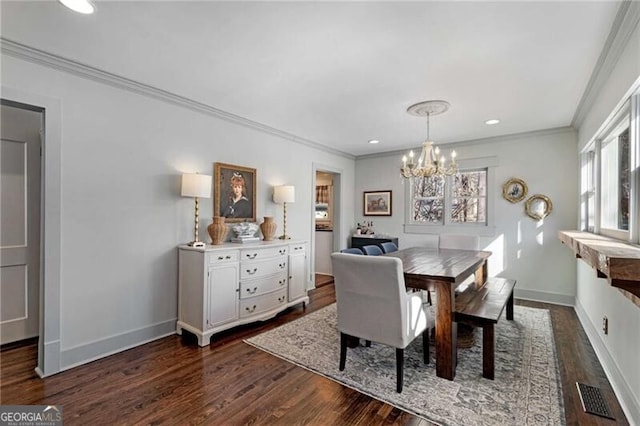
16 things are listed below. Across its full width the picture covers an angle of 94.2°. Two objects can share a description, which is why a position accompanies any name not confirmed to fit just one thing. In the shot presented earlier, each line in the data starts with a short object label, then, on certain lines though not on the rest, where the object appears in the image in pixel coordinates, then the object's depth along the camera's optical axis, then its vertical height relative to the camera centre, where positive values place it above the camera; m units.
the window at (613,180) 2.03 +0.29
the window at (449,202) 4.86 +0.18
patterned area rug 1.89 -1.27
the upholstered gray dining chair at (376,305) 2.09 -0.69
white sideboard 2.91 -0.79
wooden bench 2.26 -0.82
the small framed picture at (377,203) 5.73 +0.17
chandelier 3.19 +0.56
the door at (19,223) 2.90 -0.12
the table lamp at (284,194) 4.16 +0.24
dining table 2.26 -0.63
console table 5.52 -0.53
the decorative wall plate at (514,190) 4.43 +0.33
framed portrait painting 3.55 +0.24
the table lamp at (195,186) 3.01 +0.26
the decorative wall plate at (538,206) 4.25 +0.09
